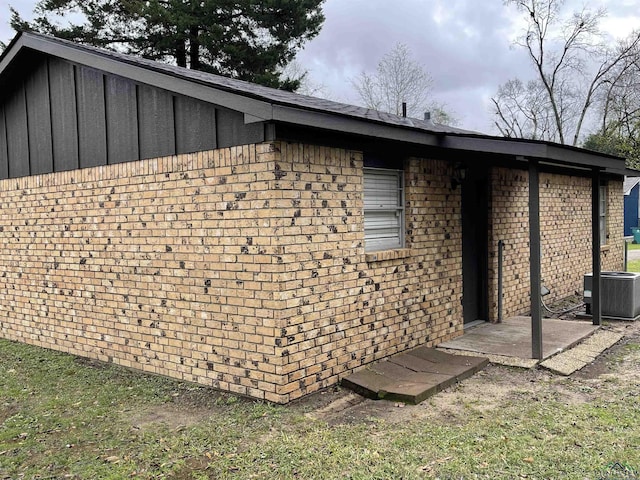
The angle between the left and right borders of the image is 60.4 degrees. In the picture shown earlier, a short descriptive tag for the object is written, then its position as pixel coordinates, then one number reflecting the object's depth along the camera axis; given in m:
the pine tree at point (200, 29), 18.39
